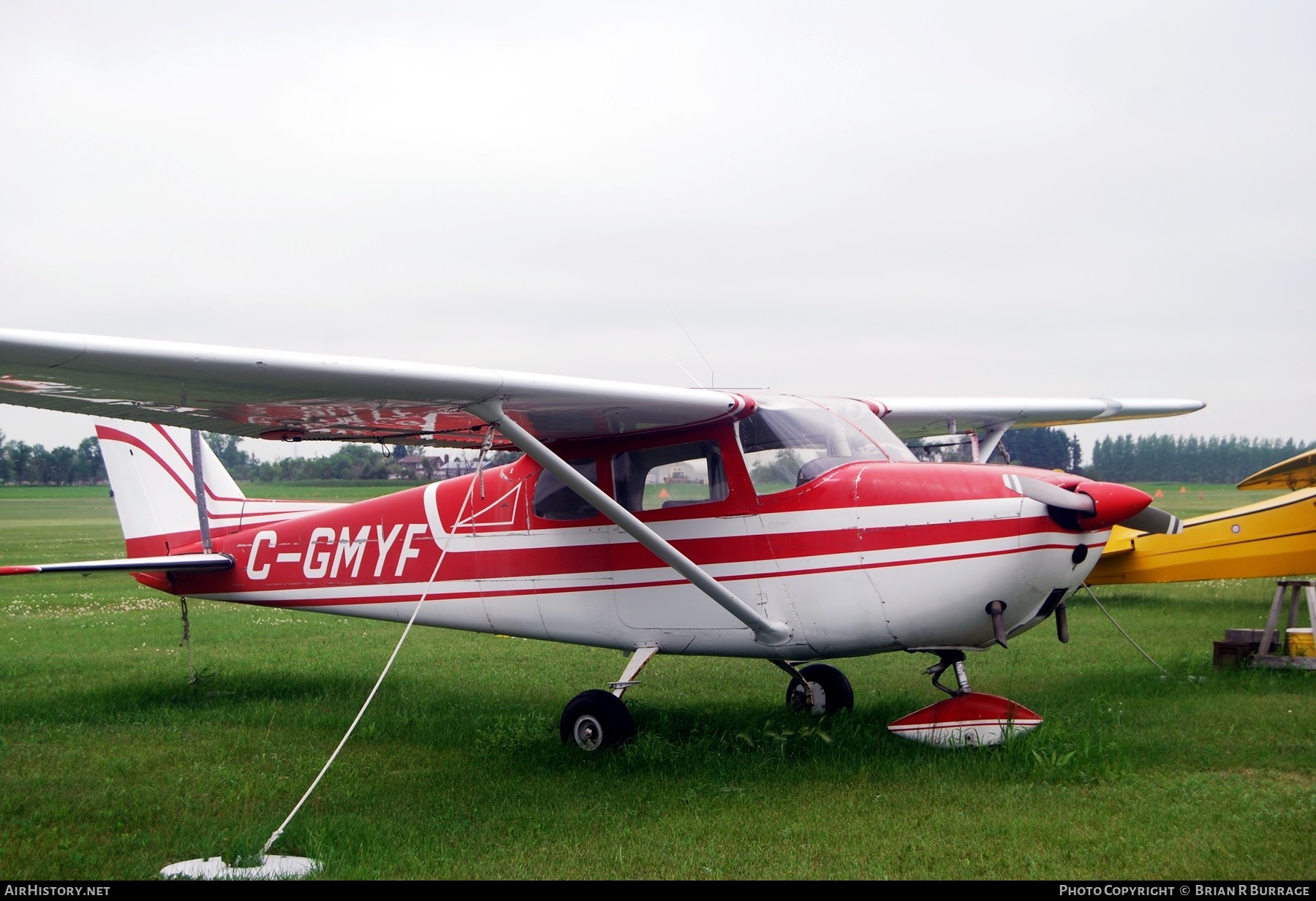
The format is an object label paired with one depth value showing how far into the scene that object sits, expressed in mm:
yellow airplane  10195
